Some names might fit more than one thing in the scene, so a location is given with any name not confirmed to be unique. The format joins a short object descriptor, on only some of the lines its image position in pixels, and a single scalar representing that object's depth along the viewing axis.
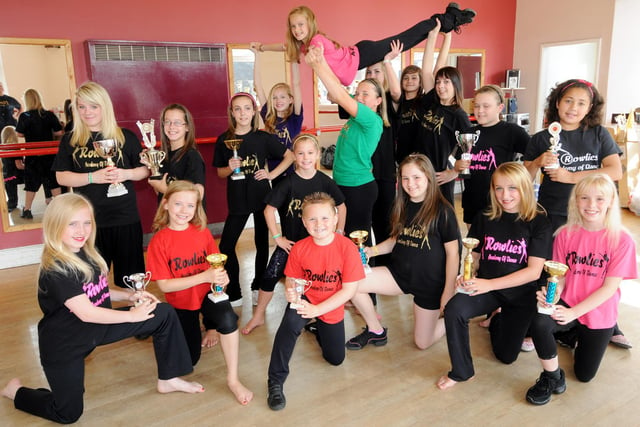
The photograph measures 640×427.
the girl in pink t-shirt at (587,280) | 2.51
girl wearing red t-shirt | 2.61
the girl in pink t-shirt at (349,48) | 3.42
